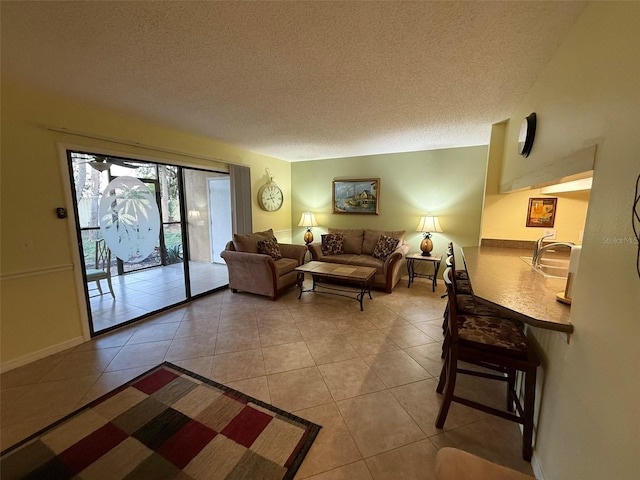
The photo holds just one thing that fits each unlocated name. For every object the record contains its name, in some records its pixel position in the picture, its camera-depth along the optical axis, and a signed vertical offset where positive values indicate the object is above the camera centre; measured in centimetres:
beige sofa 394 -73
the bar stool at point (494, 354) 140 -83
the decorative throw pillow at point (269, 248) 401 -59
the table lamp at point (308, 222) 526 -20
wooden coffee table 336 -84
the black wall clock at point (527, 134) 193 +66
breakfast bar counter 115 -45
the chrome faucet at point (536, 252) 206 -31
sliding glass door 267 -24
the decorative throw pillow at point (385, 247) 423 -57
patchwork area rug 134 -139
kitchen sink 185 -41
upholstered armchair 362 -83
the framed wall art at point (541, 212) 259 +4
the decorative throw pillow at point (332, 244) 468 -59
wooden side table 409 -88
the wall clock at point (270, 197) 474 +31
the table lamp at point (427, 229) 422 -24
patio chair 291 -68
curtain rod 228 +75
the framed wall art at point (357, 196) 482 +35
